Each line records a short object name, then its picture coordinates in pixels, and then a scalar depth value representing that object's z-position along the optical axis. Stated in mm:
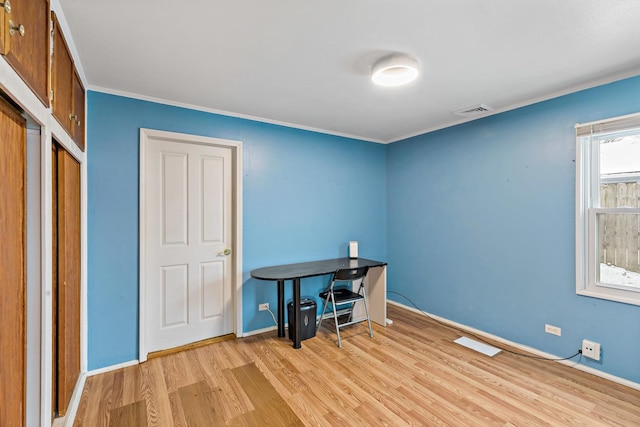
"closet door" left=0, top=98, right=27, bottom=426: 1003
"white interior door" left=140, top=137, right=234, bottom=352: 2783
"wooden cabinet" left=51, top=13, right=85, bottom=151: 1510
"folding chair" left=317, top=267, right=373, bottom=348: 3035
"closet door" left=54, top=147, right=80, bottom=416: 1831
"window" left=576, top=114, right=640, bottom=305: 2305
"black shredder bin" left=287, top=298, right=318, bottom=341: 3056
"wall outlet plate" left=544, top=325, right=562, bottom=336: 2637
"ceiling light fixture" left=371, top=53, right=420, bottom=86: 1977
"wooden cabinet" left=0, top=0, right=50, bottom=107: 918
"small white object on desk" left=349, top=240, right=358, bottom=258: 3896
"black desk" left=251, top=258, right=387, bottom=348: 2898
